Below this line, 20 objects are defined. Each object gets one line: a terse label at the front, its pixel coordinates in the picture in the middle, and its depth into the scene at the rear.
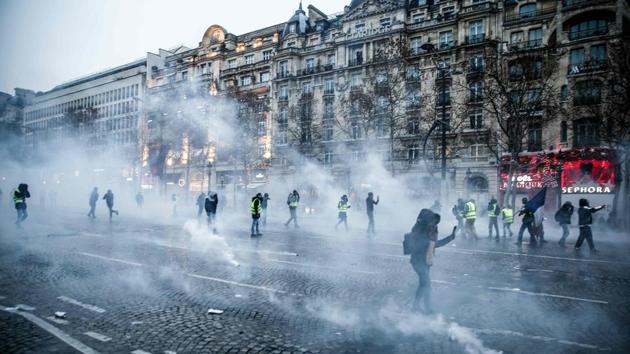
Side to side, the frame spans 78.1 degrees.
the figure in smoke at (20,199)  15.99
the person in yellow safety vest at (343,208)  19.62
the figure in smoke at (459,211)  17.06
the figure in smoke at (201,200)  22.94
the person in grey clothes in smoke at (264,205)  20.92
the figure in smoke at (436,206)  16.05
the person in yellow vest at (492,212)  16.45
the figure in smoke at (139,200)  34.25
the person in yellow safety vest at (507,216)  16.55
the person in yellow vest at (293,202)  20.50
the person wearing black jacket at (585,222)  12.19
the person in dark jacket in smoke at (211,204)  17.31
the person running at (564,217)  13.88
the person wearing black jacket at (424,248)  6.00
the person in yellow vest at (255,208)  15.46
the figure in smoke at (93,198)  23.06
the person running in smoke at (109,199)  22.52
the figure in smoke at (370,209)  17.64
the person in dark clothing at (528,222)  14.31
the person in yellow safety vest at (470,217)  15.47
